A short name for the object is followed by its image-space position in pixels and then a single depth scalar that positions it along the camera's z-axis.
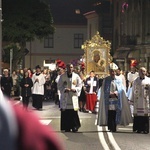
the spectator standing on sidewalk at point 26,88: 24.69
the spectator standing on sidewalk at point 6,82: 23.23
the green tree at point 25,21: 40.47
